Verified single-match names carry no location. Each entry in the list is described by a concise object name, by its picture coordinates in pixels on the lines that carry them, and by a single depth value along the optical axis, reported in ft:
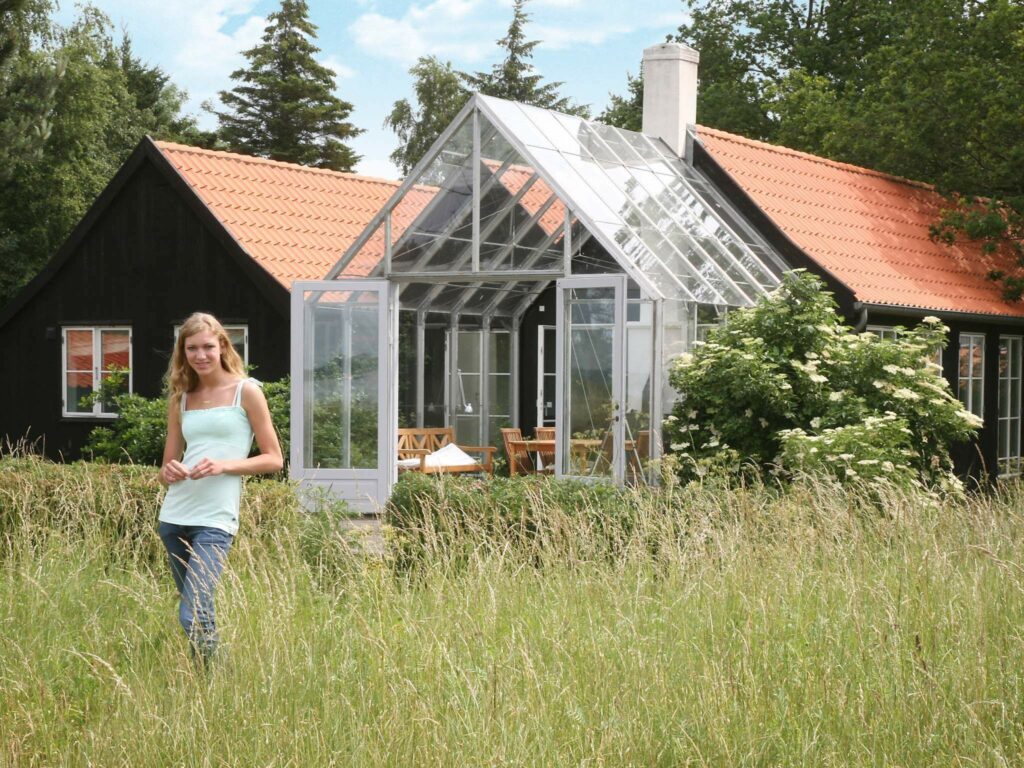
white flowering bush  41.63
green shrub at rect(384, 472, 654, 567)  27.66
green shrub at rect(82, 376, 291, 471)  52.85
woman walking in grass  19.39
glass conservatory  42.93
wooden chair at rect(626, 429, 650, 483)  42.29
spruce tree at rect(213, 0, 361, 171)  147.13
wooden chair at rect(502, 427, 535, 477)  53.06
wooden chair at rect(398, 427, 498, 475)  51.21
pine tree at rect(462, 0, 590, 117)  150.51
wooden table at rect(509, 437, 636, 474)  42.86
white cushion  51.24
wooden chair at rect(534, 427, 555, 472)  53.31
